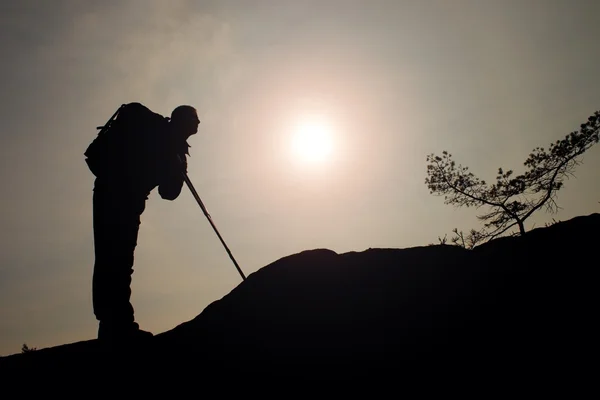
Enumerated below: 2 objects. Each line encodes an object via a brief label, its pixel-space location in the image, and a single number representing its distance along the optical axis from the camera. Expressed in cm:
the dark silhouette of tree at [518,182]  1706
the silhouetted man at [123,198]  500
